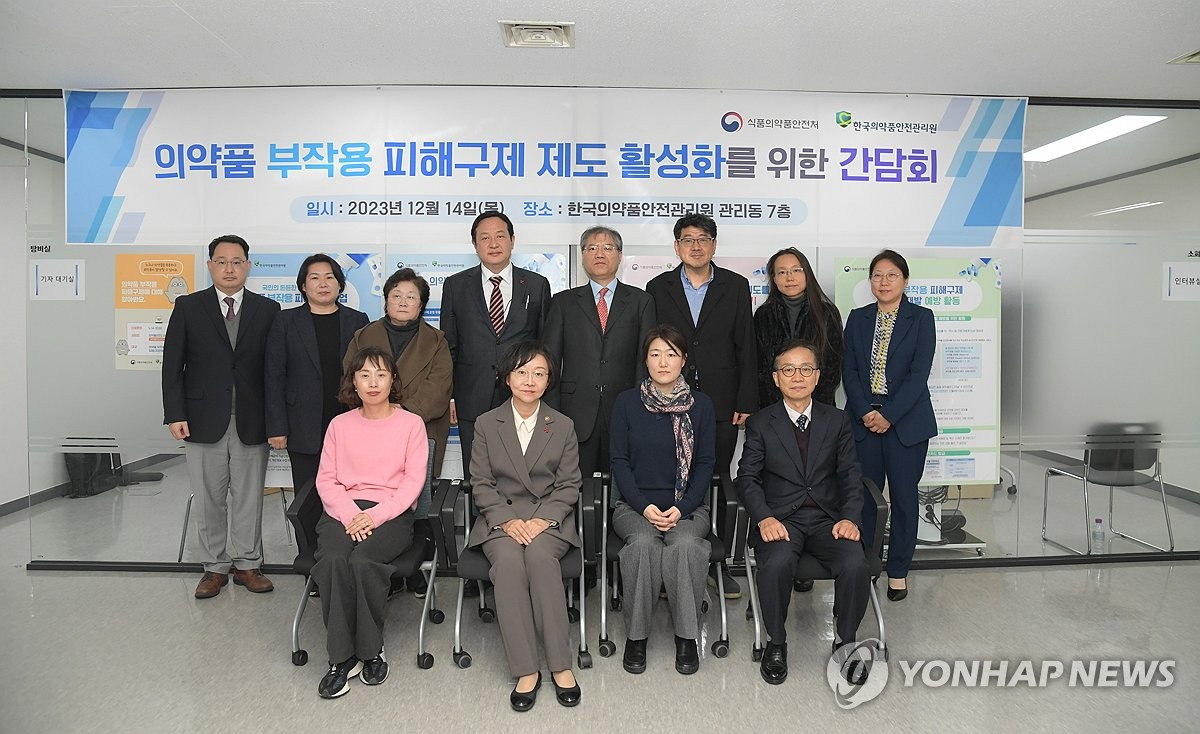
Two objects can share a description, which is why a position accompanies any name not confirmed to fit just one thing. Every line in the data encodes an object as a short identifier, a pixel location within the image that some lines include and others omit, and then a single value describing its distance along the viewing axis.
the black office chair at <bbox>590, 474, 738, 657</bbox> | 3.11
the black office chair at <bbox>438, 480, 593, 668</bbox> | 2.95
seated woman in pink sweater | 2.86
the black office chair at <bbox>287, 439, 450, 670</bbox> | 2.97
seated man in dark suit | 2.96
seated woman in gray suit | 2.78
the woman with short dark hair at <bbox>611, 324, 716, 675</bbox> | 3.03
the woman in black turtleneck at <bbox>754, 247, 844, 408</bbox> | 3.83
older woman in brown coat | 3.60
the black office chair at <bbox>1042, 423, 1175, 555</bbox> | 4.45
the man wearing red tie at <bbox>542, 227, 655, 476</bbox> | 3.61
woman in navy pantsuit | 3.83
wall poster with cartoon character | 4.24
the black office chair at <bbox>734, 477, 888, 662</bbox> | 3.00
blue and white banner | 4.21
